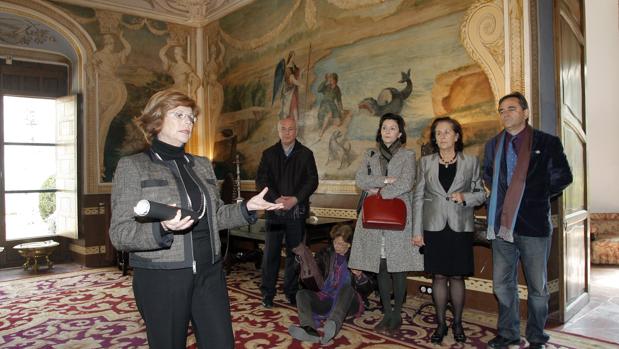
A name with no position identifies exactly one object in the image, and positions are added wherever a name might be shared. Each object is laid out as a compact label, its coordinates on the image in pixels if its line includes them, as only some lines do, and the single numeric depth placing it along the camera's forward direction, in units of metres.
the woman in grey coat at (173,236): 1.98
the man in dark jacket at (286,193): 4.72
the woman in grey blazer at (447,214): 3.56
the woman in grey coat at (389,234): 3.72
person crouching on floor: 3.74
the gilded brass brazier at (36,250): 7.11
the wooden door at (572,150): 4.25
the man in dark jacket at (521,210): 3.43
